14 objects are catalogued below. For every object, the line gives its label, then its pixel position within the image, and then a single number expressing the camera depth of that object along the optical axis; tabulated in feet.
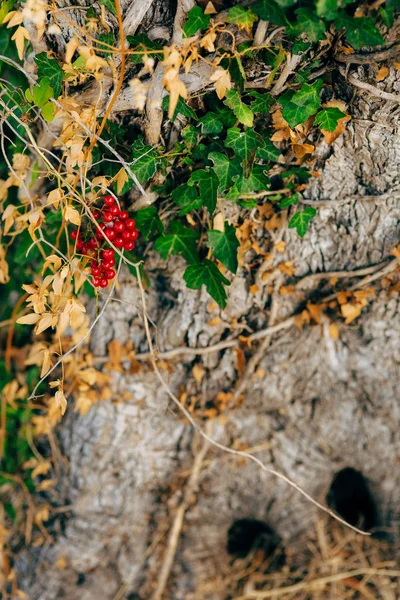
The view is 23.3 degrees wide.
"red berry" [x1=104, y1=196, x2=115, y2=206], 2.79
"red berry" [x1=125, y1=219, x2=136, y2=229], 2.79
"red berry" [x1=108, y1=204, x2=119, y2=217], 2.77
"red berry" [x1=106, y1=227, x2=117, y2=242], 2.78
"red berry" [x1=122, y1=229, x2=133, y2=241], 2.79
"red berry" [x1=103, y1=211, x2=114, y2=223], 2.76
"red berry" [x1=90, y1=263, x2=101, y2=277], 2.77
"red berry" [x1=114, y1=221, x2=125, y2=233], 2.78
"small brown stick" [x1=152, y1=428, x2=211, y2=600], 3.40
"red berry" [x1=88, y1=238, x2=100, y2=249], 2.80
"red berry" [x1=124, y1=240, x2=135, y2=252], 2.80
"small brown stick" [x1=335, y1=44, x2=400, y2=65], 2.66
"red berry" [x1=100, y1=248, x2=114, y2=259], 2.75
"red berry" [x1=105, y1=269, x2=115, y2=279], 2.78
